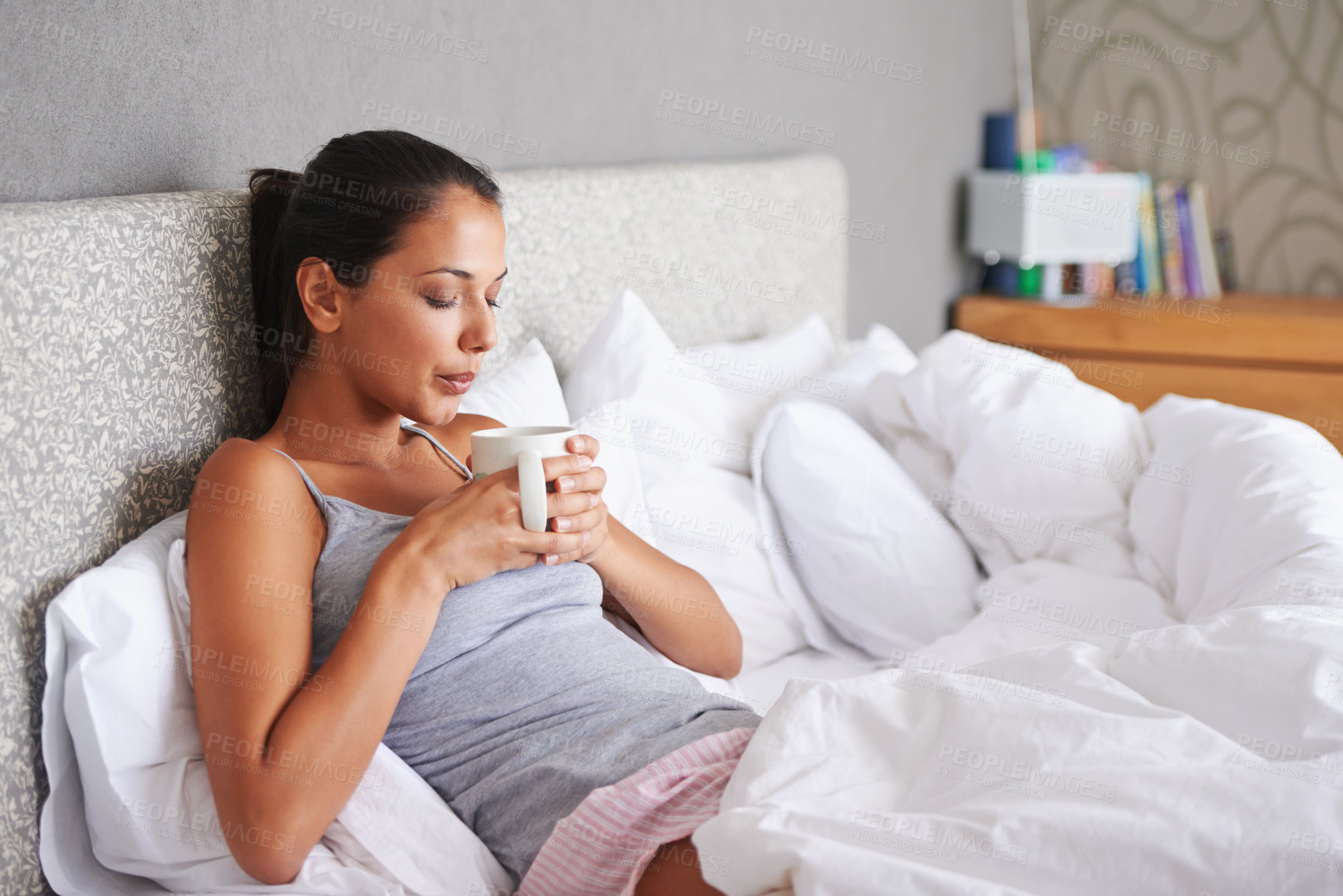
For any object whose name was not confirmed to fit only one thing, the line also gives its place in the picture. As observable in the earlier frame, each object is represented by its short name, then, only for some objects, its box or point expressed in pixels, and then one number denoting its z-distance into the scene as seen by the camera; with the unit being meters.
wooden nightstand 3.12
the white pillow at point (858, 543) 1.54
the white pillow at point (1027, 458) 1.63
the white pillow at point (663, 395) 1.55
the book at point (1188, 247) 3.55
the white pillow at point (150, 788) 0.84
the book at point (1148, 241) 3.54
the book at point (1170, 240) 3.55
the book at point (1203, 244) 3.56
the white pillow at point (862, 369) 1.87
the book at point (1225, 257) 3.65
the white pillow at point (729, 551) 1.49
